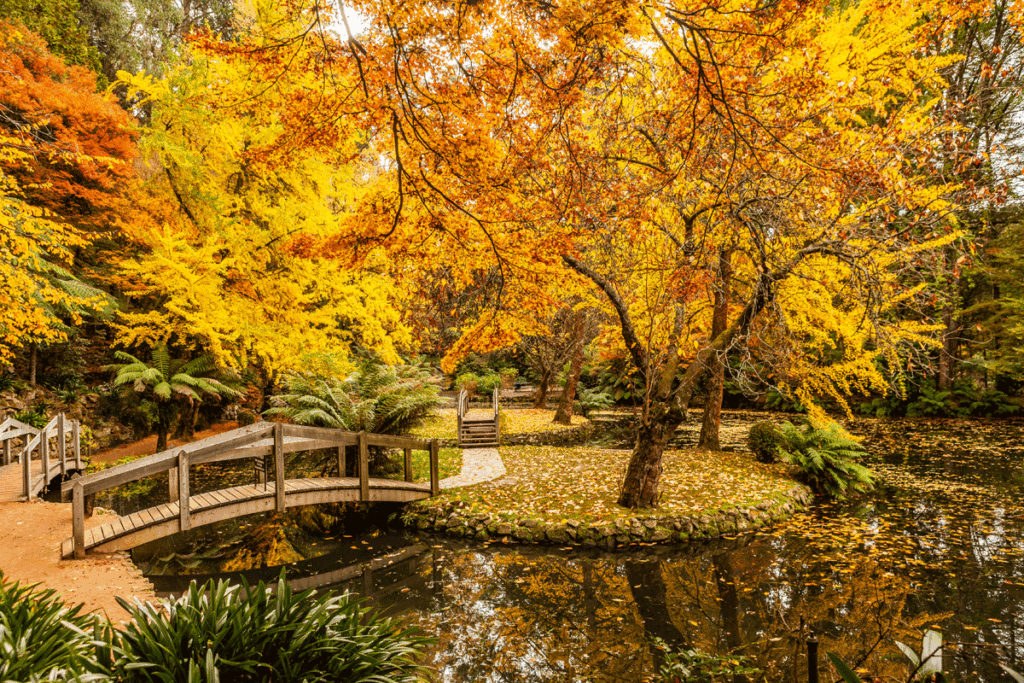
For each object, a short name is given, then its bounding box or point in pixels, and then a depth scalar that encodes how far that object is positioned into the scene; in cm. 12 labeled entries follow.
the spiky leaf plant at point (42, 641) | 229
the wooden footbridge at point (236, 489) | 562
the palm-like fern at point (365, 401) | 895
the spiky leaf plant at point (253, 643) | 237
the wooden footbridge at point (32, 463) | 712
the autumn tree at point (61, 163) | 782
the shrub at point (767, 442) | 1053
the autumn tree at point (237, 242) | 988
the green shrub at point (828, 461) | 886
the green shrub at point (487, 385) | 2645
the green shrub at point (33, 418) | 1066
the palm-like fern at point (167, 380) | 1074
